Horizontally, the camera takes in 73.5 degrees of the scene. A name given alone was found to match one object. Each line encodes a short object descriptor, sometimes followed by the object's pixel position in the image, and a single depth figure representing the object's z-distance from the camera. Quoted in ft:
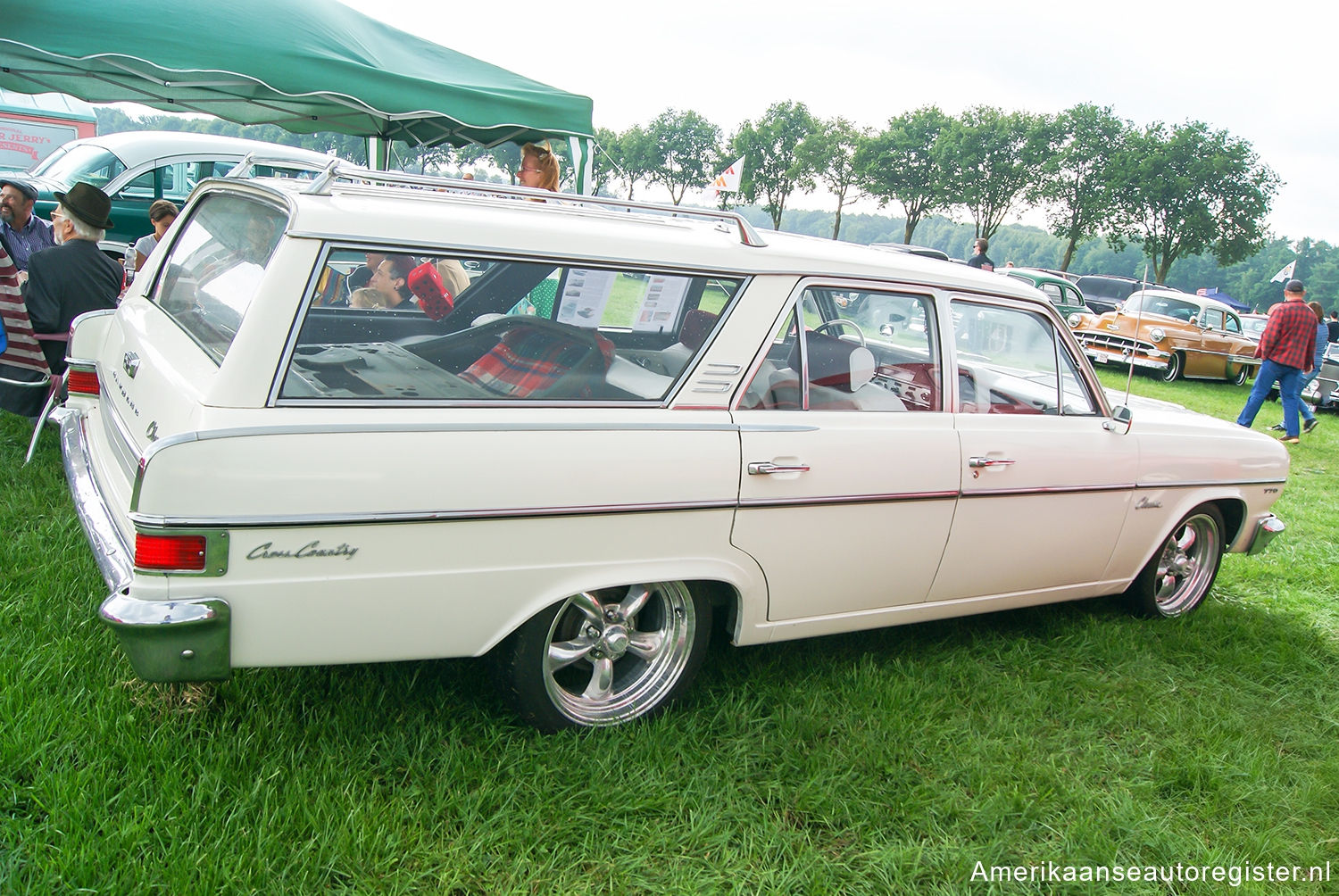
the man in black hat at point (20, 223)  21.47
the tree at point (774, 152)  203.51
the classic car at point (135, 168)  39.06
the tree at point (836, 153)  186.91
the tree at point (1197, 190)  140.26
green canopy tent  16.78
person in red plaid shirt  31.42
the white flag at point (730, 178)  36.43
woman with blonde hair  20.08
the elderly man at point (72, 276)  16.05
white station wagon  7.24
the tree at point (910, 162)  176.04
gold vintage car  50.03
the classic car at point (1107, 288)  71.46
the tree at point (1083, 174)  151.12
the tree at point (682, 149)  226.58
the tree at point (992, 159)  161.58
